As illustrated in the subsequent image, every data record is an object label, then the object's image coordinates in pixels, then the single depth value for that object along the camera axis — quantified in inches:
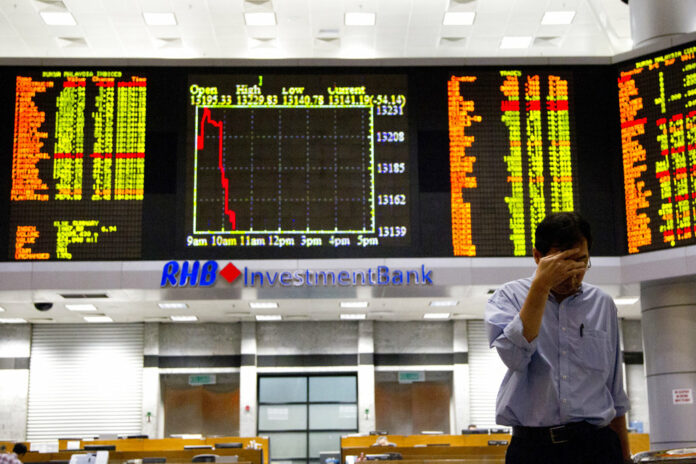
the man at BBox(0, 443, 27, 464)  355.9
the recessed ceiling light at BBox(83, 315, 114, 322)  658.8
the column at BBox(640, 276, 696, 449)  413.1
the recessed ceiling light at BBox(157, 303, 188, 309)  589.9
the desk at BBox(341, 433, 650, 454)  563.5
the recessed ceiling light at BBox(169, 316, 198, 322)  667.4
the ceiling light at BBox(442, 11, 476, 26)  503.8
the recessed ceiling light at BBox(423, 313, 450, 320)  671.0
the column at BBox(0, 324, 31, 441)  697.6
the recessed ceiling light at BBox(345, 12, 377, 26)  506.0
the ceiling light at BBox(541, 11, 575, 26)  505.7
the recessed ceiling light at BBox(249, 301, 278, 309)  583.3
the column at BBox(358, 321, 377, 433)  693.3
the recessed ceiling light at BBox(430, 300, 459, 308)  585.3
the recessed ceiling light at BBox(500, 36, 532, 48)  540.8
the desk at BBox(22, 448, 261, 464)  496.2
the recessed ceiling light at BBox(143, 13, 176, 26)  505.7
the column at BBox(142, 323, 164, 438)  695.1
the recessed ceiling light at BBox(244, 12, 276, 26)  505.0
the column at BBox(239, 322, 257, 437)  691.4
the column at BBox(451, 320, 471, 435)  700.7
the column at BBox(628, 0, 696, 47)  428.5
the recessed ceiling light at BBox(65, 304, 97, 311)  585.8
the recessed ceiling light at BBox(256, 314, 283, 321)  657.0
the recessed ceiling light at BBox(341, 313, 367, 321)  662.2
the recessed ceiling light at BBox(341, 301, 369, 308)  576.4
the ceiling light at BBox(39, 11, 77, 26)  499.8
